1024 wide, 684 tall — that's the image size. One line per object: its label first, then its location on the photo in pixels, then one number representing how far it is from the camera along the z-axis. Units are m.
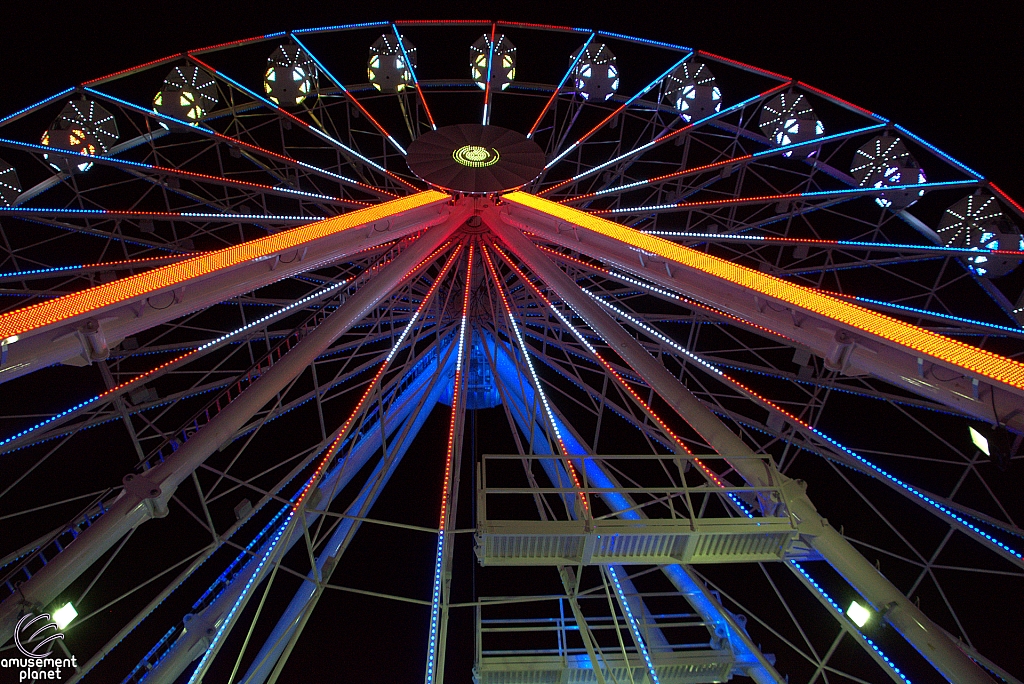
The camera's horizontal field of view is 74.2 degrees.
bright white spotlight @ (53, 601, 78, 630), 6.28
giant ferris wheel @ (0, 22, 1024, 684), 6.71
